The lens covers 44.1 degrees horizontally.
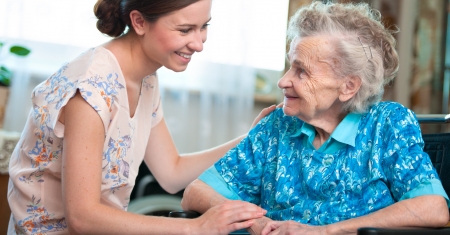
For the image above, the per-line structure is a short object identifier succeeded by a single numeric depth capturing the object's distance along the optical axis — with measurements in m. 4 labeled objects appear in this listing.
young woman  1.48
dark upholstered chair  1.77
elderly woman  1.51
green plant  3.06
